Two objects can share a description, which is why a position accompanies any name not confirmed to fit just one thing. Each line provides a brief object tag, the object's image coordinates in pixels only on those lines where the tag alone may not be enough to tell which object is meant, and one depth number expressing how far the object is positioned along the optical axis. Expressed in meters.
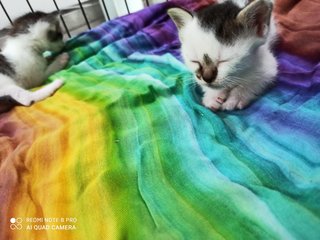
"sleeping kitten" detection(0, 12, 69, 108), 0.34
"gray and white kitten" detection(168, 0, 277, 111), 0.17
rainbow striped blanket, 0.13
